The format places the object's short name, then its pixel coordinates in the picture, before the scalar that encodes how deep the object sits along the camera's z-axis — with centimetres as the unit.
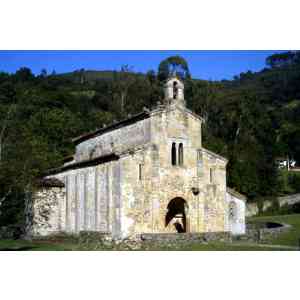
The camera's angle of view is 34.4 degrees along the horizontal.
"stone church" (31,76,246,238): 3134
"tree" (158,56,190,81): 9075
